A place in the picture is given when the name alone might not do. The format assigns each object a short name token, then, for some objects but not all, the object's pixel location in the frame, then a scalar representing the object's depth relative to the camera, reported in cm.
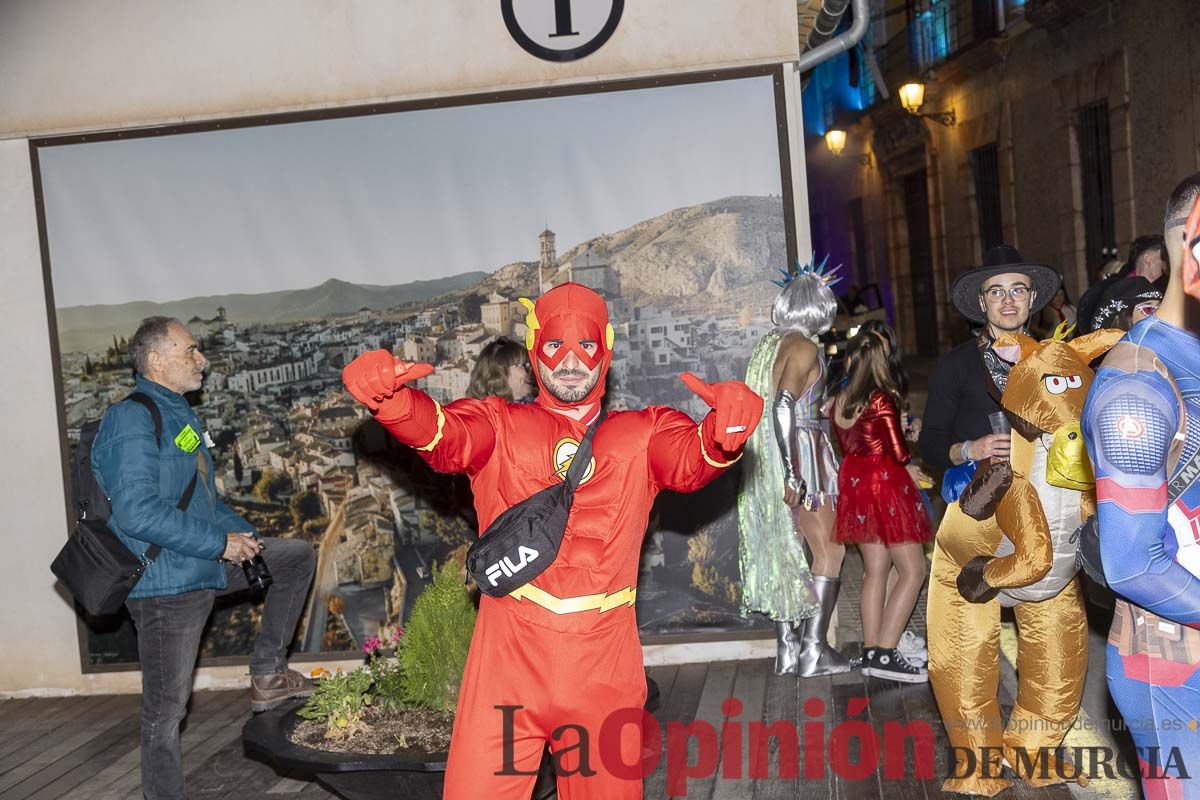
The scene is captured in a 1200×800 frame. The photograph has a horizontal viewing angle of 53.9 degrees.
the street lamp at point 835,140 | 2075
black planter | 385
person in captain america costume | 224
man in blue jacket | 438
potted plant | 419
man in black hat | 426
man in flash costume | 301
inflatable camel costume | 389
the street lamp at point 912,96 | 1769
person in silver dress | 566
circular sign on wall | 603
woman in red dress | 568
